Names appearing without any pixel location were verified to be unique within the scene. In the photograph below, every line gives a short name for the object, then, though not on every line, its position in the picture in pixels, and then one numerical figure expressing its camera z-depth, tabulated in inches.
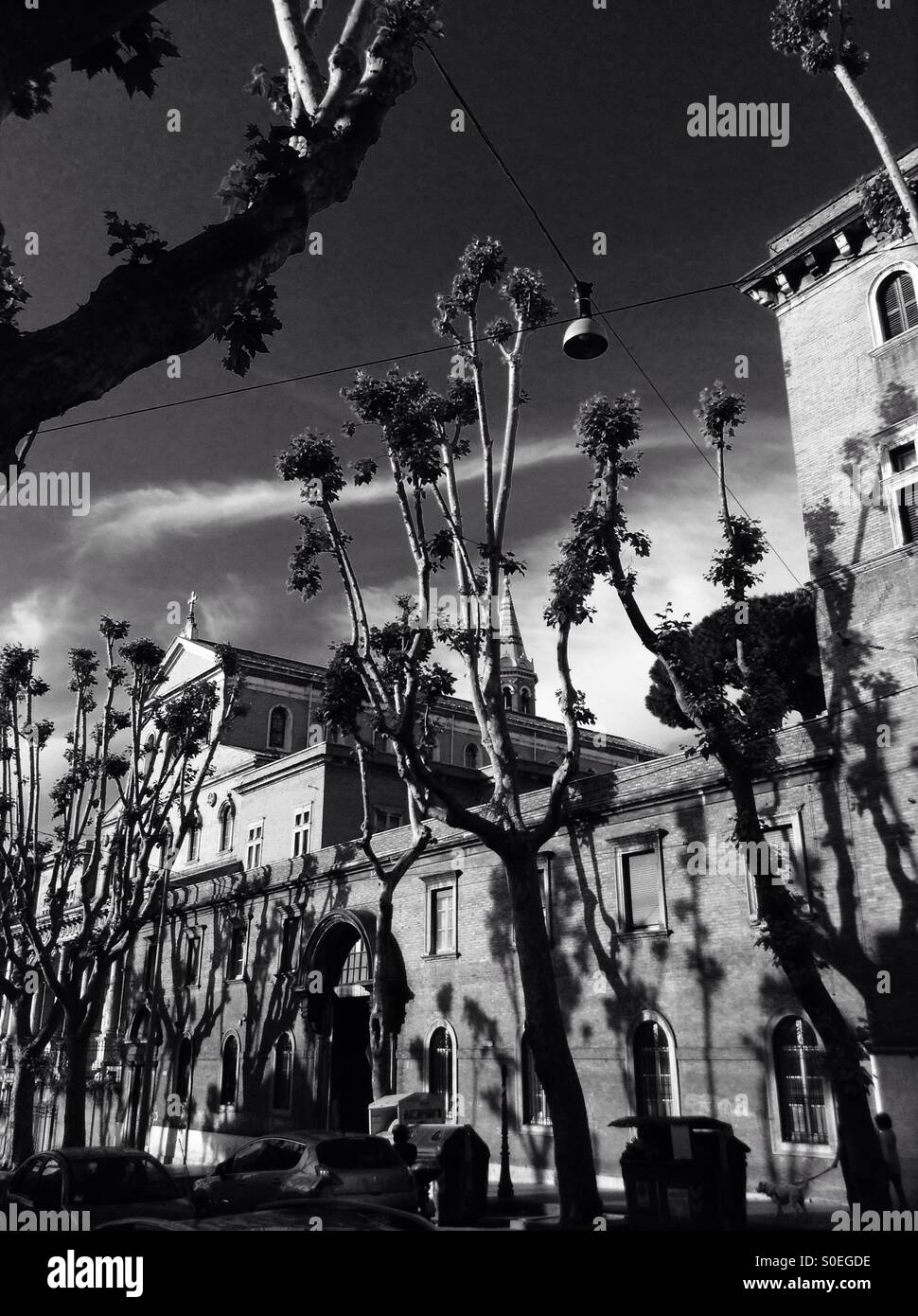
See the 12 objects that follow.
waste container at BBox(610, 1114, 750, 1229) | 542.0
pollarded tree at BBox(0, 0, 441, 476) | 190.4
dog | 601.9
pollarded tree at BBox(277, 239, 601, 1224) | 620.1
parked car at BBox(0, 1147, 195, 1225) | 455.2
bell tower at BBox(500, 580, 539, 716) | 2682.1
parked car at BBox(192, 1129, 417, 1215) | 486.0
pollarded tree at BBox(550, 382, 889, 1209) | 582.9
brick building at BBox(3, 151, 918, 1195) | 677.9
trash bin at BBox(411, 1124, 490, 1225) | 636.1
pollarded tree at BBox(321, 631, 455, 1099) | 781.9
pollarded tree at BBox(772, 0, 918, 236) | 466.9
